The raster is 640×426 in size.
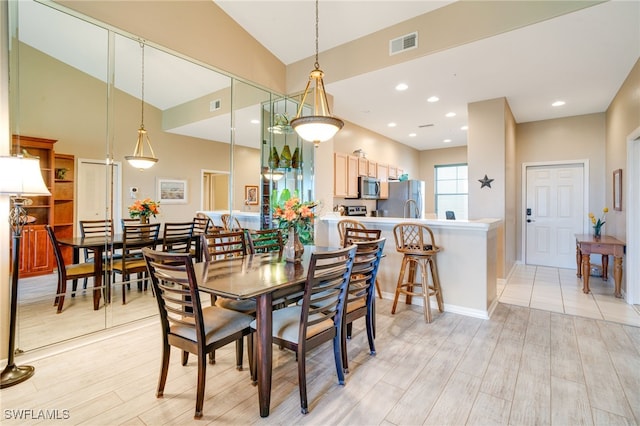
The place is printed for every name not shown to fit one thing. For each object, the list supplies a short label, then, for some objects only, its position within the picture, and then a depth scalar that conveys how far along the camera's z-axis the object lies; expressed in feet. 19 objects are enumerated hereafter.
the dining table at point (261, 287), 5.86
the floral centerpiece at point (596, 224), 15.97
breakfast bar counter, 11.06
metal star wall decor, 15.96
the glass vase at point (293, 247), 8.27
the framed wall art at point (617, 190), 14.20
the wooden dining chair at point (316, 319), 6.10
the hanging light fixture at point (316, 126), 8.32
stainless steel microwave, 19.85
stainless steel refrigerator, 22.62
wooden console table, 13.32
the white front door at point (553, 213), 19.31
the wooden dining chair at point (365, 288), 7.32
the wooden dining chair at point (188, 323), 5.68
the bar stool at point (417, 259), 10.98
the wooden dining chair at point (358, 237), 10.48
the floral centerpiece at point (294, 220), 8.05
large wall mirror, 8.21
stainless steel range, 19.69
